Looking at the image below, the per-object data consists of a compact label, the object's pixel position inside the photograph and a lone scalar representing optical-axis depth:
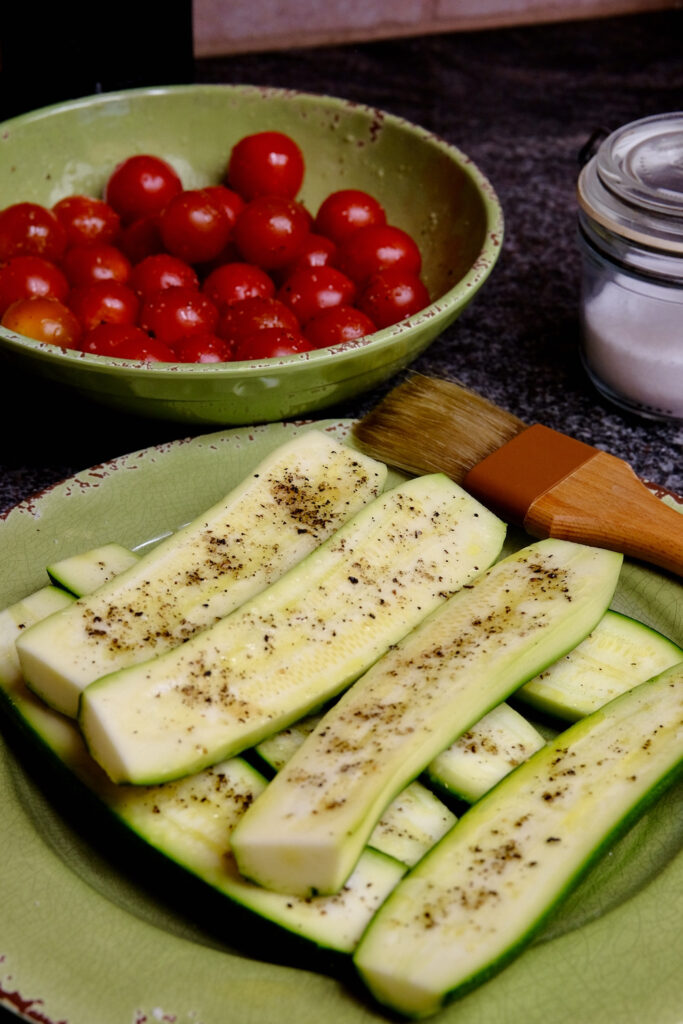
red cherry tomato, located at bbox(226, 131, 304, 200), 0.76
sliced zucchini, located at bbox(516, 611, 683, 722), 0.61
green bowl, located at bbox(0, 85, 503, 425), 0.69
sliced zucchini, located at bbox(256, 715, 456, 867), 0.58
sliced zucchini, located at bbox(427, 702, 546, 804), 0.59
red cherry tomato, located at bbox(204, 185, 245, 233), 0.75
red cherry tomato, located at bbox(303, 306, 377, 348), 0.70
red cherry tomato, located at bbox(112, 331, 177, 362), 0.68
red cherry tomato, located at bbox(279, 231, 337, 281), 0.74
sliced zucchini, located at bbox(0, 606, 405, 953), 0.55
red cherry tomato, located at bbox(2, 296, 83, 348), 0.68
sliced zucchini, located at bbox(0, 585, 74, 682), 0.60
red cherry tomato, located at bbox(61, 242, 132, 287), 0.73
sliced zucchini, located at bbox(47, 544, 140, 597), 0.62
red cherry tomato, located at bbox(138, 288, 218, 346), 0.70
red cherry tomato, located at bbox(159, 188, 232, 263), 0.72
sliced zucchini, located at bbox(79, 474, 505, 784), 0.57
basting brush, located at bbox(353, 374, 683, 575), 0.64
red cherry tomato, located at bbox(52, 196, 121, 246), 0.75
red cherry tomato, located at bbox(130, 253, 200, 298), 0.72
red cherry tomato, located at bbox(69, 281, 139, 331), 0.71
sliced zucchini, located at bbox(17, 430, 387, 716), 0.59
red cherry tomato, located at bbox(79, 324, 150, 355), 0.68
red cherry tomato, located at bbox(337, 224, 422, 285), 0.73
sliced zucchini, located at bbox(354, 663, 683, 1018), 0.52
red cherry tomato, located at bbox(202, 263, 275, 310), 0.72
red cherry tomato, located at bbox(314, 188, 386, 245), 0.75
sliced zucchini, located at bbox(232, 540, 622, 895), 0.56
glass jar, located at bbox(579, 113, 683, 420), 0.68
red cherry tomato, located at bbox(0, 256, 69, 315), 0.71
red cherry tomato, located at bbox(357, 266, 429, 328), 0.72
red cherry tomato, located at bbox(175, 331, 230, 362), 0.69
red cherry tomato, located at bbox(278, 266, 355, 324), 0.72
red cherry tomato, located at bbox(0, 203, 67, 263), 0.73
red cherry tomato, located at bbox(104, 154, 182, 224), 0.76
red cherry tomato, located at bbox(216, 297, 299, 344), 0.70
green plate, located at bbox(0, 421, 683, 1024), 0.53
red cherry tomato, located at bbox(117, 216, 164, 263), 0.75
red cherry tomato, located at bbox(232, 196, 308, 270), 0.73
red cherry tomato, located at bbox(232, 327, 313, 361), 0.68
